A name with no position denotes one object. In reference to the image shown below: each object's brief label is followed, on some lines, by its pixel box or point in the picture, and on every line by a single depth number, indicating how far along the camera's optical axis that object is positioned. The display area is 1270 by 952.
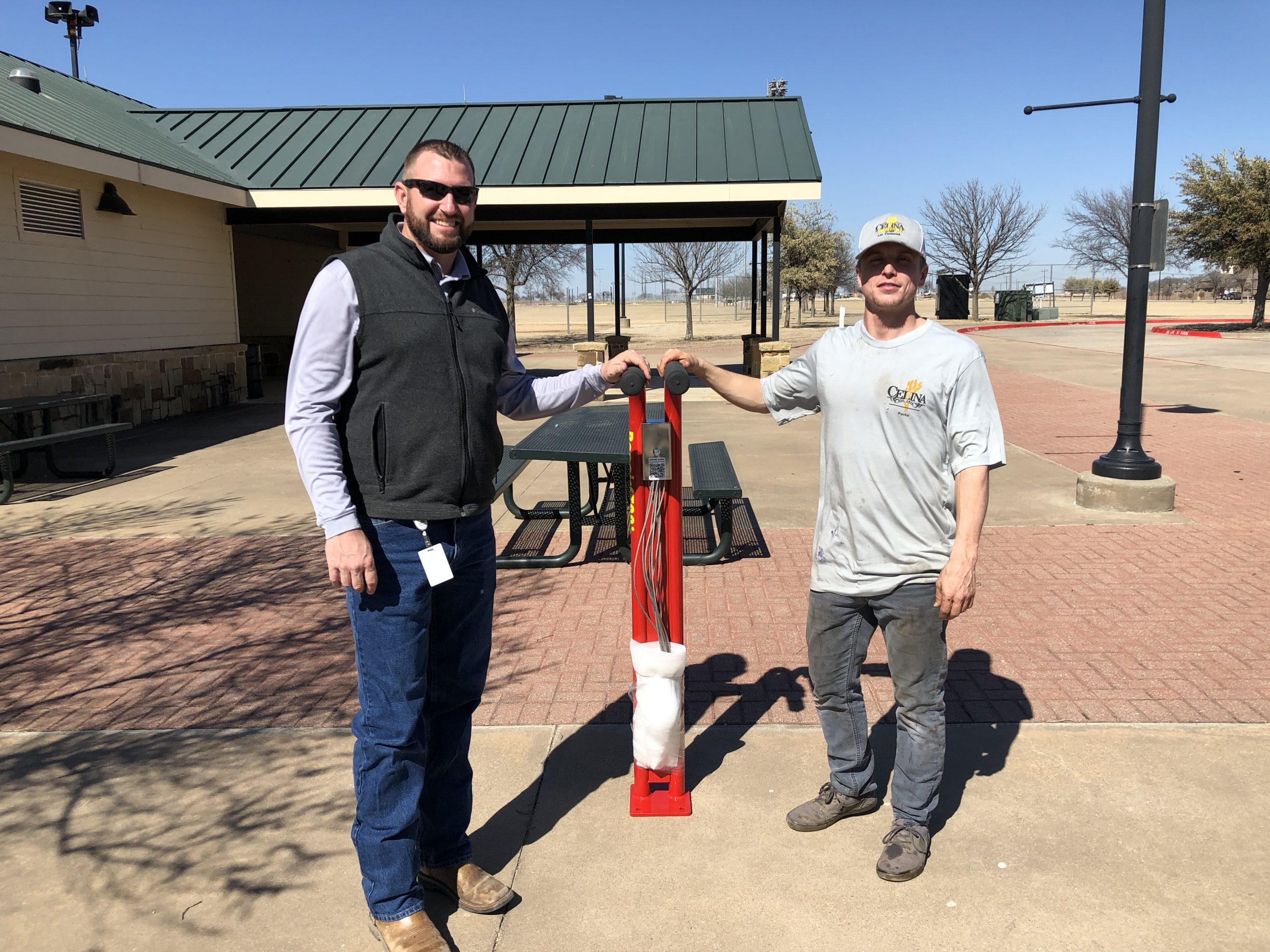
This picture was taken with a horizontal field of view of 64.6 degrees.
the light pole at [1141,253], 7.27
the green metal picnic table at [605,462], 5.55
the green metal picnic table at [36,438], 8.38
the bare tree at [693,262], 41.62
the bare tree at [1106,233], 60.47
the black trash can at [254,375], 17.33
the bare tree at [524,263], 37.12
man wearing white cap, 2.74
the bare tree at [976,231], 52.84
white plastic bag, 3.14
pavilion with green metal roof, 15.10
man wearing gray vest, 2.42
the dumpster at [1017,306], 43.81
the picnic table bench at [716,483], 5.48
